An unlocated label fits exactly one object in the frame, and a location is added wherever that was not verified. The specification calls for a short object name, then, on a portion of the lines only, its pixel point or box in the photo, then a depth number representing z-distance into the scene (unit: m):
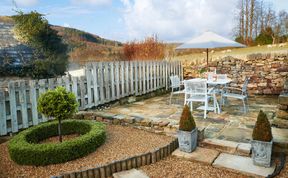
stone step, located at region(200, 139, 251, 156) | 3.24
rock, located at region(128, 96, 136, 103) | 6.78
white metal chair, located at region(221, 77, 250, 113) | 5.13
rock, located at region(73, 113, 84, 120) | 4.93
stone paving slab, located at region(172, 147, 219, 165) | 3.16
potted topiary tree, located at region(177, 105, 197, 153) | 3.32
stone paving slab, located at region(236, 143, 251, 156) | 3.21
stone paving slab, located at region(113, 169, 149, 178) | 2.87
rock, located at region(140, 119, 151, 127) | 4.29
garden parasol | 6.30
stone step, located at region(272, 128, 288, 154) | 3.15
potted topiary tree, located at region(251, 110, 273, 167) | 2.85
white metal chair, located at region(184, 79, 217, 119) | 4.95
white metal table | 5.36
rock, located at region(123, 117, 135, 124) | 4.47
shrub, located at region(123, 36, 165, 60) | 10.61
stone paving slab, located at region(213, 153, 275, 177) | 2.79
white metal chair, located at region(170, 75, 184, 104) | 6.61
